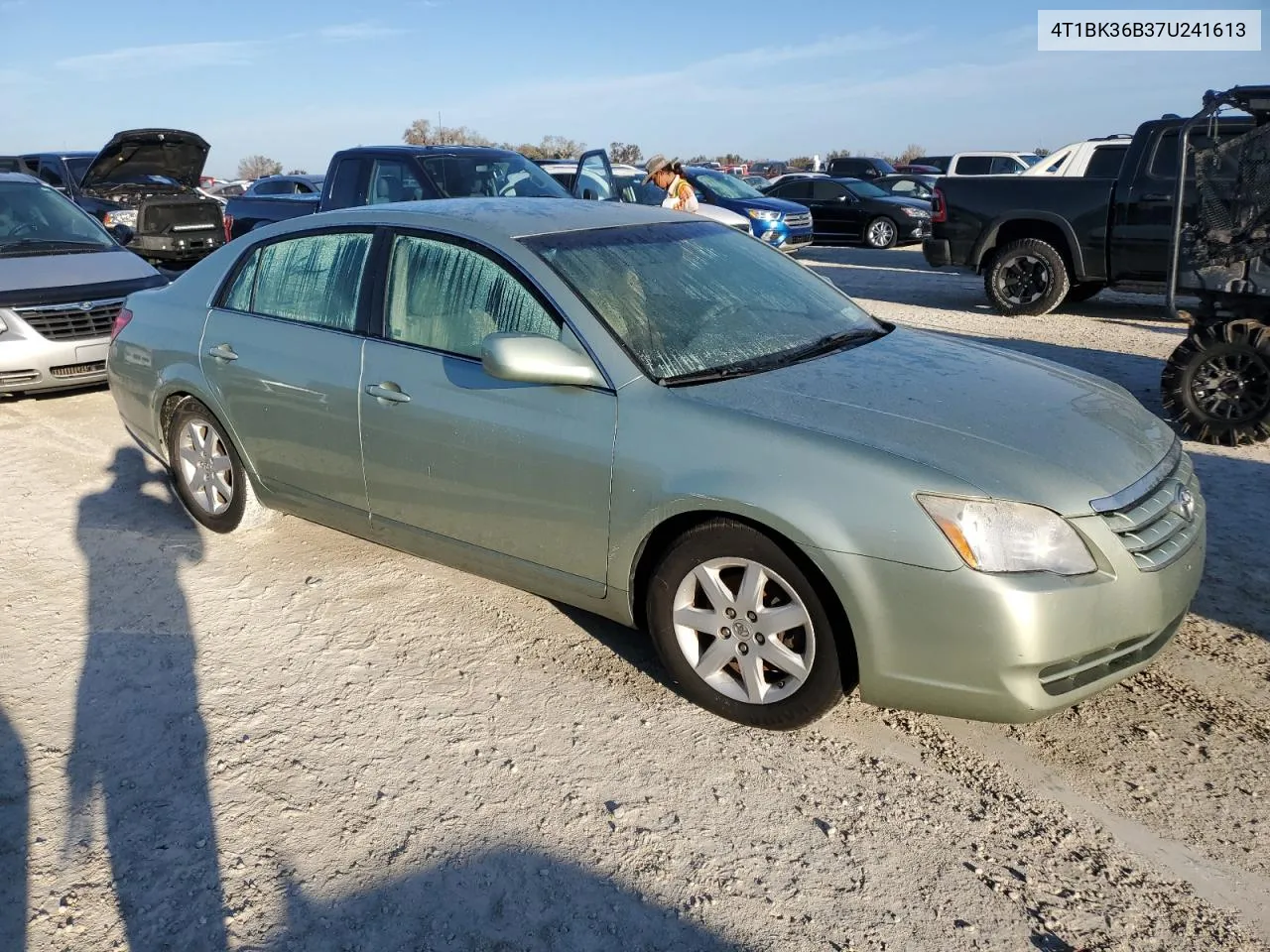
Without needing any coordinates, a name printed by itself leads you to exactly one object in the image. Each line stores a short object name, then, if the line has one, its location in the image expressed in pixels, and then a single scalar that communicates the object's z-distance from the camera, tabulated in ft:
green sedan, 9.52
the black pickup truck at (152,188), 40.14
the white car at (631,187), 41.31
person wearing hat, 26.66
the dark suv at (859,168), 92.58
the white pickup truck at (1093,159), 37.06
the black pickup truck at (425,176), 30.07
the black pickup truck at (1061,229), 32.48
